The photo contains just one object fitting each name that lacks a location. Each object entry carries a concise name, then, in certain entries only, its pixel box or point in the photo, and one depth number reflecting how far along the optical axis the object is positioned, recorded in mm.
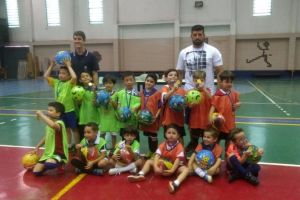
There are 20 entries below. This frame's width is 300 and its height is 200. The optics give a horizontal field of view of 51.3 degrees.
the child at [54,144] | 4172
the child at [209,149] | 3959
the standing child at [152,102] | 4590
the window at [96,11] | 20500
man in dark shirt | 4878
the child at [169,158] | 3964
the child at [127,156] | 4211
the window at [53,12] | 21234
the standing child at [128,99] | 4684
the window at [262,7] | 18562
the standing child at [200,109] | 4409
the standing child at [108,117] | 4793
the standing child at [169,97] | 4484
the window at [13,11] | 21906
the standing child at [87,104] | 4840
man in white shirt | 4680
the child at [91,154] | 4211
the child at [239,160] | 3857
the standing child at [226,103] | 4328
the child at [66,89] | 4770
